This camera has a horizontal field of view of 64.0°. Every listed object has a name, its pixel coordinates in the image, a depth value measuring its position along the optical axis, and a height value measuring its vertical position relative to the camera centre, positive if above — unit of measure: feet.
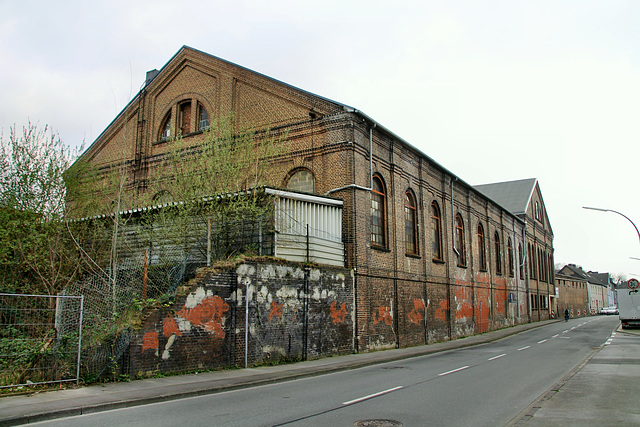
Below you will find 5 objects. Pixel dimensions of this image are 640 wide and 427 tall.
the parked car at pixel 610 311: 247.29 -11.91
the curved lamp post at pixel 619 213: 82.91 +11.69
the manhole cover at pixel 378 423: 23.43 -6.22
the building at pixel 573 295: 216.95 -4.20
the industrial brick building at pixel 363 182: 64.59 +15.59
